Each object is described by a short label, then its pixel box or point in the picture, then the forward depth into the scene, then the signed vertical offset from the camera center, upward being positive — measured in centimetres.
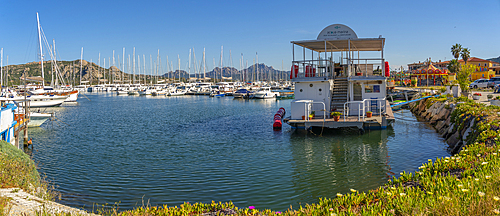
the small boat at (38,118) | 2797 -177
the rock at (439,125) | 2264 -220
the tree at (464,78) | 3250 +152
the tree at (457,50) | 9112 +1205
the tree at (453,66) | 8201 +712
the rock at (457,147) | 1542 -256
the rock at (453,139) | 1692 -238
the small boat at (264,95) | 7456 +11
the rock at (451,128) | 1900 -199
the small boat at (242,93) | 7818 +60
